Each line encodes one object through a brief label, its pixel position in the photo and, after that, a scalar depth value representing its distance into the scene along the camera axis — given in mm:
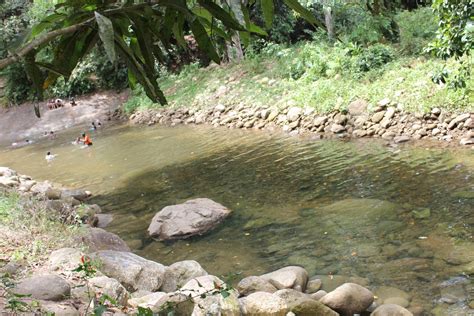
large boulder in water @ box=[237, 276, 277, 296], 5305
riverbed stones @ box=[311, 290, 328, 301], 5130
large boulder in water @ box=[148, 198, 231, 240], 7910
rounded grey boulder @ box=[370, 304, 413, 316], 4500
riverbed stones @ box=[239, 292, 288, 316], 4707
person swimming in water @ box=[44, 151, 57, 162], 17281
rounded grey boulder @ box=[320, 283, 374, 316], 4836
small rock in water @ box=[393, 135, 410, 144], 10641
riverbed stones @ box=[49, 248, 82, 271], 4969
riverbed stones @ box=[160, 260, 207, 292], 5711
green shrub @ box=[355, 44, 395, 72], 14039
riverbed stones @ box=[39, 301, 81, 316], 3710
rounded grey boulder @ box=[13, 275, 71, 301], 4047
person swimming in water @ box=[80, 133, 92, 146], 18391
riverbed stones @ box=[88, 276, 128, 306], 4418
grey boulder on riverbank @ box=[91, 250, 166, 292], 5445
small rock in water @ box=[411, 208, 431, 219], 6804
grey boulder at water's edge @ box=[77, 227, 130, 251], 6676
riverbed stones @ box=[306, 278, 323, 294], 5559
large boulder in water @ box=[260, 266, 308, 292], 5387
